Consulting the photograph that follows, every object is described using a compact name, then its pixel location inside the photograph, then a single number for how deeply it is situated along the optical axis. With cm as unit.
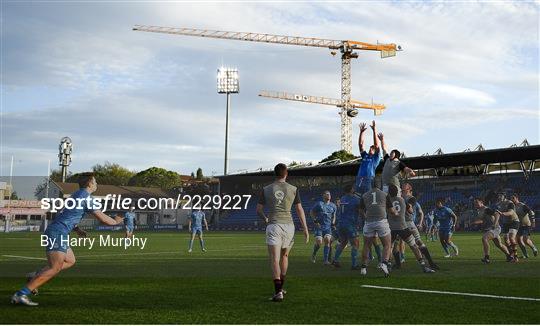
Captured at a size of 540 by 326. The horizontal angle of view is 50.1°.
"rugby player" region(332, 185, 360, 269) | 1591
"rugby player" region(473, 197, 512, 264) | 1715
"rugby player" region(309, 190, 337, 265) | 1705
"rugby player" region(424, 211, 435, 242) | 3480
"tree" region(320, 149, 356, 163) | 10856
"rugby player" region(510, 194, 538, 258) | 1889
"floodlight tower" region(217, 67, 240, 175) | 8188
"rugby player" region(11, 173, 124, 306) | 888
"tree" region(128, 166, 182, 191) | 11538
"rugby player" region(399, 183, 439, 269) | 1438
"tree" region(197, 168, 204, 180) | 14508
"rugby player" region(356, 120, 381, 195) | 1515
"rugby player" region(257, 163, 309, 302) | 974
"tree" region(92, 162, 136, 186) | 11825
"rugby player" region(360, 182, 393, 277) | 1307
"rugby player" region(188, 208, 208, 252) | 2457
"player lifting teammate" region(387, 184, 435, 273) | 1401
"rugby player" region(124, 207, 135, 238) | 2859
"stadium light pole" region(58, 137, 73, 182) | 8519
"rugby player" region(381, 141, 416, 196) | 1420
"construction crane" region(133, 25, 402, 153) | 11612
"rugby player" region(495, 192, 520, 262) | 1758
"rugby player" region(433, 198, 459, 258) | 1964
